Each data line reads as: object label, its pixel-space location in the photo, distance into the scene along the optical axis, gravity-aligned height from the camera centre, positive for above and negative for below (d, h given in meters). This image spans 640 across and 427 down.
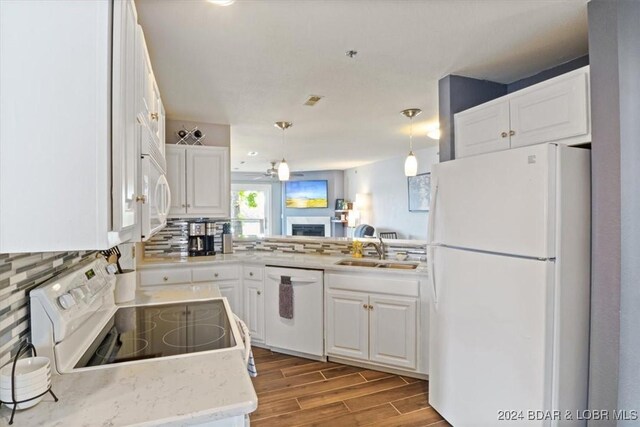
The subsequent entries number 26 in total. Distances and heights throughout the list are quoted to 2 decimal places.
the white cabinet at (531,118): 1.74 +0.55
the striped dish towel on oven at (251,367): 1.35 -0.60
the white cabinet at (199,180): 3.48 +0.34
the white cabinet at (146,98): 1.30 +0.52
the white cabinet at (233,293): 3.41 -0.78
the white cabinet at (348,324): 2.91 -0.94
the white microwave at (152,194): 1.26 +0.08
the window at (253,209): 9.40 +0.12
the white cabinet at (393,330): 2.72 -0.93
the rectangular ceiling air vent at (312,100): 3.02 +1.01
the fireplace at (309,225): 8.85 -0.30
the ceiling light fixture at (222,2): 1.59 +0.97
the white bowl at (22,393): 0.86 -0.45
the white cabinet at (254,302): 3.38 -0.86
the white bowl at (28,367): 0.88 -0.40
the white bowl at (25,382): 0.86 -0.42
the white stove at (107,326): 1.08 -0.49
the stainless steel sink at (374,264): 3.05 -0.45
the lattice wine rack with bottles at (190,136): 3.76 +0.84
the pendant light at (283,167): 3.93 +0.52
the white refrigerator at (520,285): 1.62 -0.36
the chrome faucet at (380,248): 3.29 -0.32
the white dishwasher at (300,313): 3.09 -0.90
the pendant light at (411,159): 3.40 +0.57
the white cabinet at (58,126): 0.77 +0.20
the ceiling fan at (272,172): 6.36 +0.97
